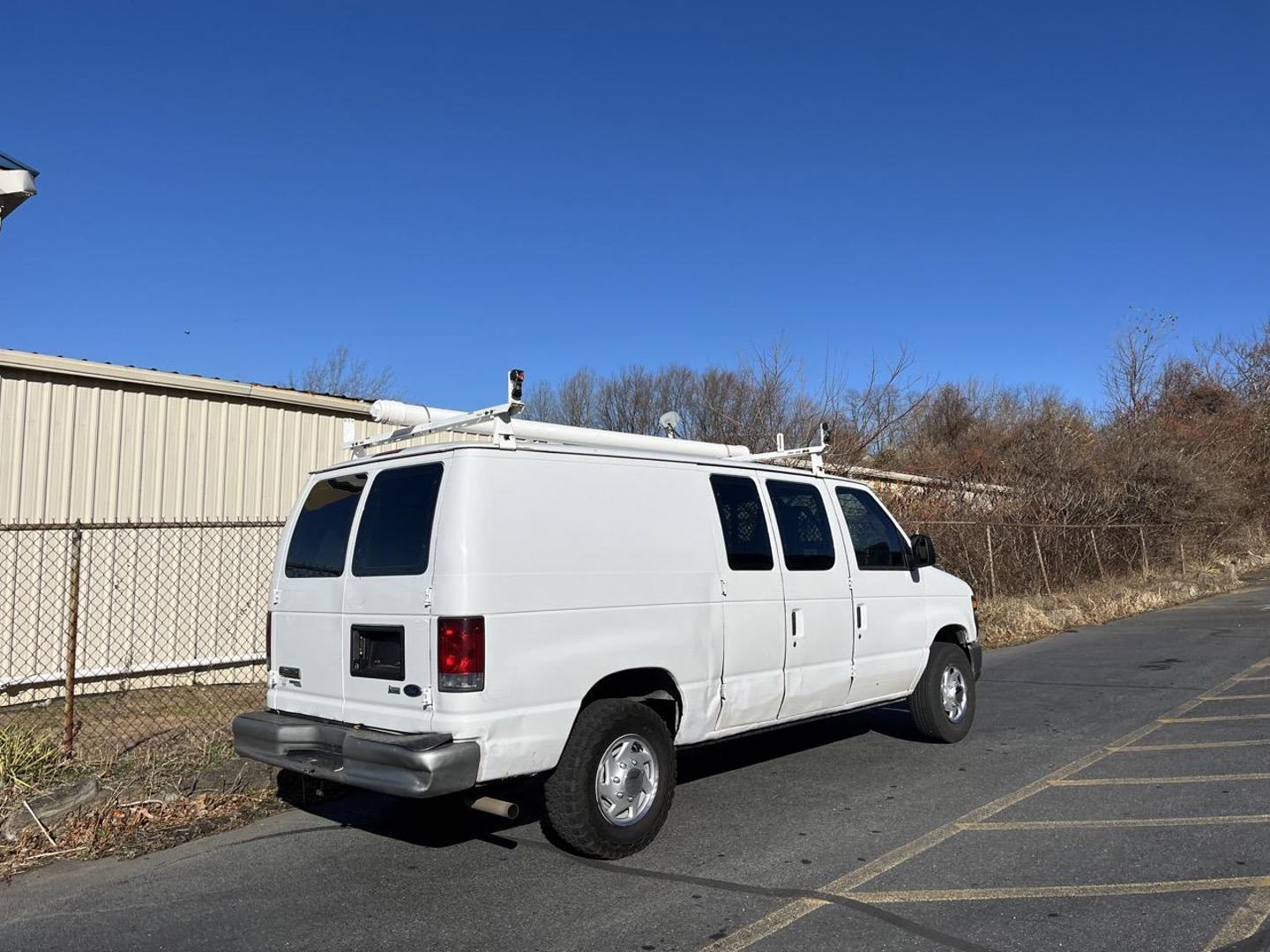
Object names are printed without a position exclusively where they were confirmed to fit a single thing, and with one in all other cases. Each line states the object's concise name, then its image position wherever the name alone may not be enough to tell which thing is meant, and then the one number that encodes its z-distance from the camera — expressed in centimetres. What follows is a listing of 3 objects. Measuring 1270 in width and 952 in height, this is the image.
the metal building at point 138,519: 870
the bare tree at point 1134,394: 3238
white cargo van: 461
